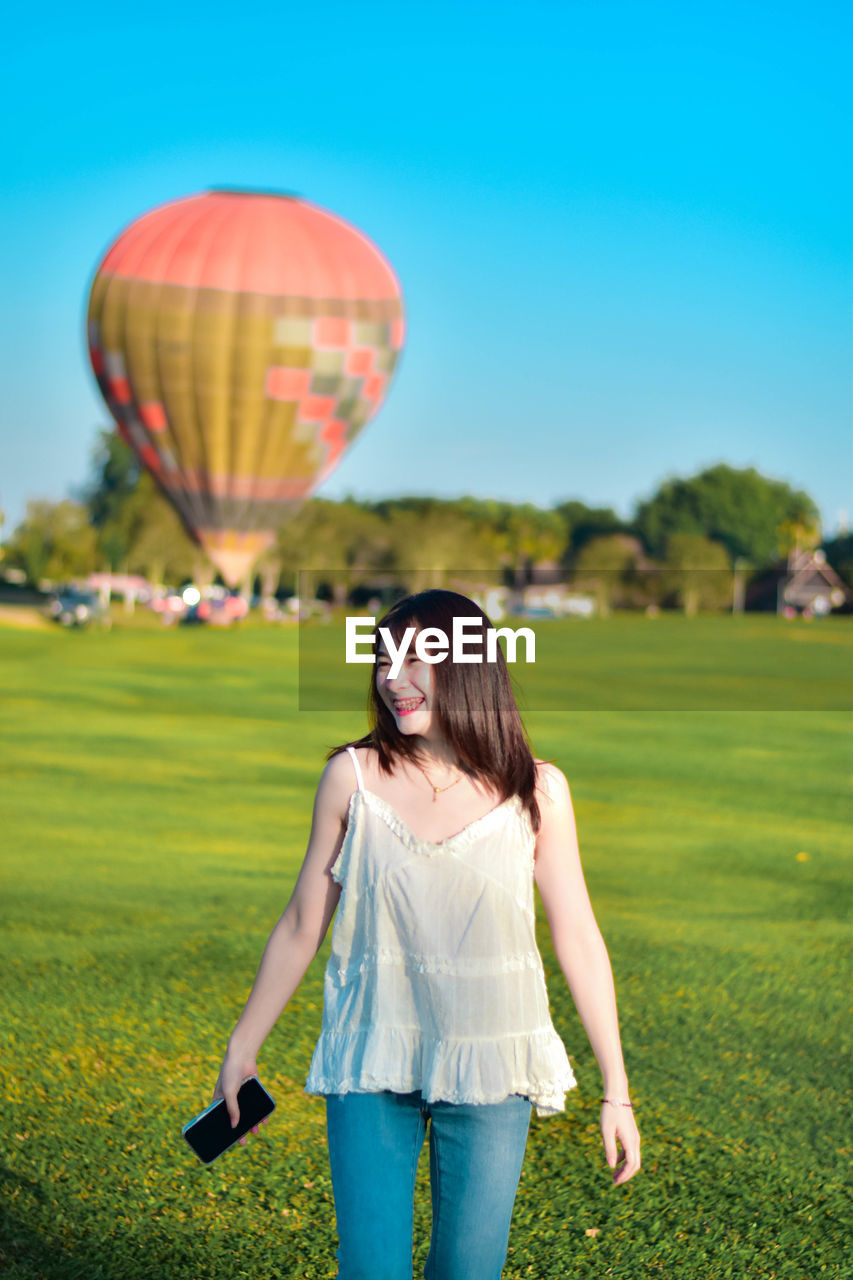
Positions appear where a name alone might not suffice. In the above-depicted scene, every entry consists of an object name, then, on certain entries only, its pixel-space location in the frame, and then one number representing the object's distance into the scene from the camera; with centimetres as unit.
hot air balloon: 3531
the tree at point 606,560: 6638
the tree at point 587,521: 13650
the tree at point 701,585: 6087
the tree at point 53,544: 8338
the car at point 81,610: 5738
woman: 285
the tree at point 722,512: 14800
